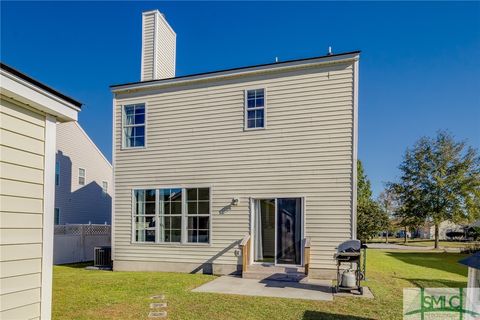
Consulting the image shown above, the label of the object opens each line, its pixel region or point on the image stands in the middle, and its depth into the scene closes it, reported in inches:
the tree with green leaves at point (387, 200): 1303.9
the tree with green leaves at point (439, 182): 862.5
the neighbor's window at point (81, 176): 703.7
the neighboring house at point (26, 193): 116.3
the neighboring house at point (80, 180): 649.7
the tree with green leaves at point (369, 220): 712.4
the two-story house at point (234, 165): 335.6
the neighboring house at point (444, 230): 1629.1
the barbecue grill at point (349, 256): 273.4
